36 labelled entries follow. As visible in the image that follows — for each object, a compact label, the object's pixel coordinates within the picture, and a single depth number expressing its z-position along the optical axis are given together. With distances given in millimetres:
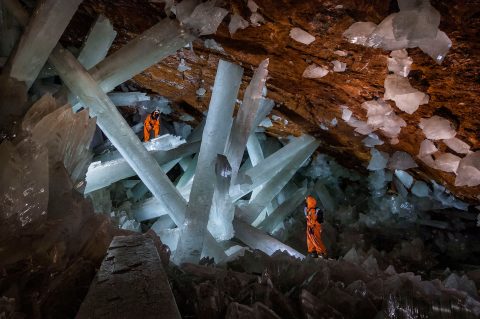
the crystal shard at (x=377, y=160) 4945
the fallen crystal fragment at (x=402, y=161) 4594
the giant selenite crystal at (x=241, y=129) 3791
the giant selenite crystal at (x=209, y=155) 3367
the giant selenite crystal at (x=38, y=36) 2867
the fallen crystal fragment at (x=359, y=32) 2574
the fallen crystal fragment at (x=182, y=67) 4561
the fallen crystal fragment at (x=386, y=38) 2425
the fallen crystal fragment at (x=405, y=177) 5289
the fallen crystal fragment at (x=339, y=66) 3225
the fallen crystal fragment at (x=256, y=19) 2862
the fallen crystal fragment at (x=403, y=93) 3094
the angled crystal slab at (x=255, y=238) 4352
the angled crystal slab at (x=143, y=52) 3195
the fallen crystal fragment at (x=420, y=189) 5160
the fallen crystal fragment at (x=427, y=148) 3791
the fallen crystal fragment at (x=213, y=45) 3648
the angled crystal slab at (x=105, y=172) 4379
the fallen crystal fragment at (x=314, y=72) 3436
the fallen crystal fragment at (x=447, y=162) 3681
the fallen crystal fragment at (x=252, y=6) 2752
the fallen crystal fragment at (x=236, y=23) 2992
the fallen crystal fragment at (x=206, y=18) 2938
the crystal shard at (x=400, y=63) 2805
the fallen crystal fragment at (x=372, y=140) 4504
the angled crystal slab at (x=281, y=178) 5492
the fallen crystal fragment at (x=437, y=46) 2377
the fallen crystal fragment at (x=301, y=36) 2914
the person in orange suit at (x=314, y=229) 4469
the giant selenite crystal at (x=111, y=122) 3268
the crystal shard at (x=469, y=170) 3422
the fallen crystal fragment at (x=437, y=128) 3359
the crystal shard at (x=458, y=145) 3406
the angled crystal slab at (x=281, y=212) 5922
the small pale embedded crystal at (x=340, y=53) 3053
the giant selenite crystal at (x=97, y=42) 3648
